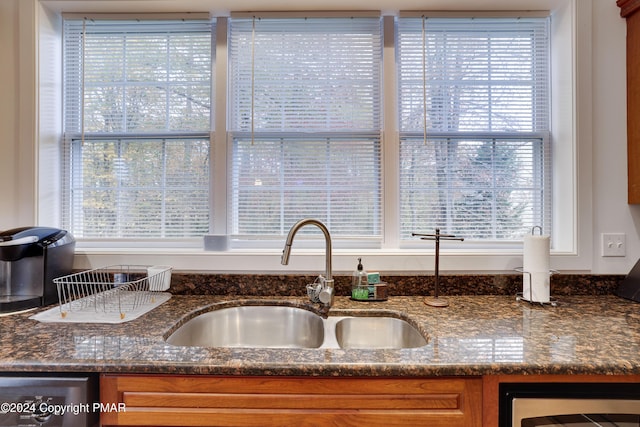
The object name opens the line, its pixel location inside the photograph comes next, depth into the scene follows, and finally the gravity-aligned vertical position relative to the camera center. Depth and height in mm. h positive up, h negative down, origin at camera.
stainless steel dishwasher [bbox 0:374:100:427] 825 -503
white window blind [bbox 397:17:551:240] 1656 +474
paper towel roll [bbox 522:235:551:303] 1332 -242
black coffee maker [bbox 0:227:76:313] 1243 -241
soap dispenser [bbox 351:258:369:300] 1417 -332
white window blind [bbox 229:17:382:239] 1650 +485
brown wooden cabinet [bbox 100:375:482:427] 851 -518
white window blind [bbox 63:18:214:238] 1679 +481
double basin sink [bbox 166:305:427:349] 1242 -496
